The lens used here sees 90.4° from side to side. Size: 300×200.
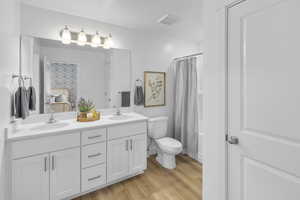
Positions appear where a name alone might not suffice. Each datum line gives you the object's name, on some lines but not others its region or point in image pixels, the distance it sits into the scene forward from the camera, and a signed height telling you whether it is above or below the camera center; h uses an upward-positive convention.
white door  0.87 +0.00
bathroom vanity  1.46 -0.66
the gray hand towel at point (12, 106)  1.52 -0.07
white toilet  2.40 -0.75
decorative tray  2.03 -0.25
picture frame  2.82 +0.21
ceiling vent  2.19 +1.21
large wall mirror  1.94 +0.38
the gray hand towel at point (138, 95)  2.66 +0.07
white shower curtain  2.72 -0.12
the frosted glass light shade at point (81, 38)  2.14 +0.88
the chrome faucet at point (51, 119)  1.93 -0.26
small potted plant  2.06 -0.13
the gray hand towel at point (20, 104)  1.51 -0.05
